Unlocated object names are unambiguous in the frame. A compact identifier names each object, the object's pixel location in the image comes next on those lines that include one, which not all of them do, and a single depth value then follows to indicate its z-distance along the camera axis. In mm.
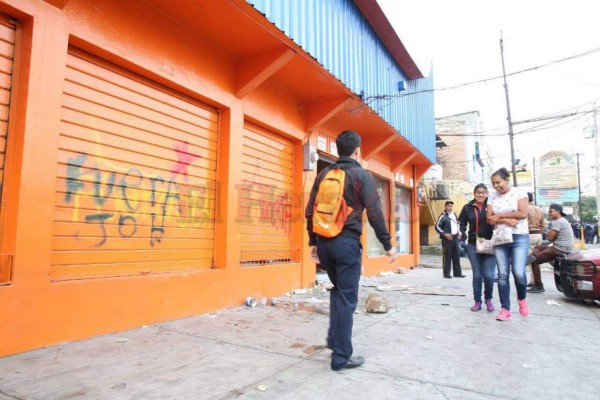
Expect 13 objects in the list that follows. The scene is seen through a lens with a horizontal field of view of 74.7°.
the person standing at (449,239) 9820
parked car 5500
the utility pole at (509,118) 18391
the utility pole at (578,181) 38812
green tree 61344
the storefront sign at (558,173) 37719
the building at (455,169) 18166
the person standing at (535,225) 7839
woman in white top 4816
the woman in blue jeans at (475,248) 5336
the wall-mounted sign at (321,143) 7957
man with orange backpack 2992
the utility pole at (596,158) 29809
